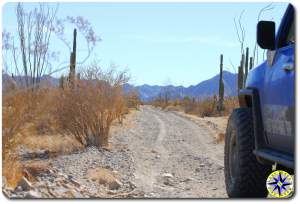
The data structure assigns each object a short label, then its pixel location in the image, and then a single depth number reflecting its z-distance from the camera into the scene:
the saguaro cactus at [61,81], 14.27
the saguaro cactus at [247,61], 27.02
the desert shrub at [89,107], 14.16
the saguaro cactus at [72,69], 13.83
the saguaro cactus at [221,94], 38.50
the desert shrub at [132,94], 19.33
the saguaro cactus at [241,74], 28.53
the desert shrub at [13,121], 7.72
